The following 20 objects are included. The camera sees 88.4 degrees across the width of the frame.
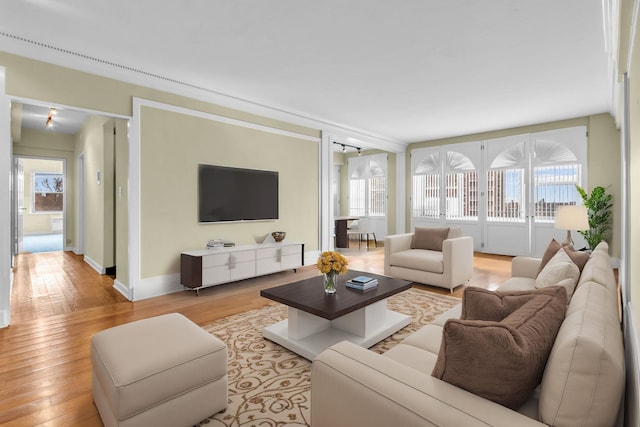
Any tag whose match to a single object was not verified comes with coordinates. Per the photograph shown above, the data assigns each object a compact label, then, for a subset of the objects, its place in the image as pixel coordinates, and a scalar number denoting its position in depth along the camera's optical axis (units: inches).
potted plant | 217.5
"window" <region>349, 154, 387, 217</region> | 359.6
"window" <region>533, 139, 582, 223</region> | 239.5
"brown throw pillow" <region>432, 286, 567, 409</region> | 38.4
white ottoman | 59.0
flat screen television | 176.9
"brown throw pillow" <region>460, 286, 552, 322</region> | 53.9
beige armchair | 161.0
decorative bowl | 202.1
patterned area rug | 70.9
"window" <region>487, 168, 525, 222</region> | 264.8
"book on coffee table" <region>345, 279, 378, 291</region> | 110.5
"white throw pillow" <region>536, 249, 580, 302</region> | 70.2
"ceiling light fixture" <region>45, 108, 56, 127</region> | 210.7
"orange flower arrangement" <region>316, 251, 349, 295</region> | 104.1
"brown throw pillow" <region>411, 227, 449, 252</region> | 183.3
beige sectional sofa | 33.7
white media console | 157.6
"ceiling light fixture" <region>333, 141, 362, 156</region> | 312.7
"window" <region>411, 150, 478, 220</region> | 293.9
